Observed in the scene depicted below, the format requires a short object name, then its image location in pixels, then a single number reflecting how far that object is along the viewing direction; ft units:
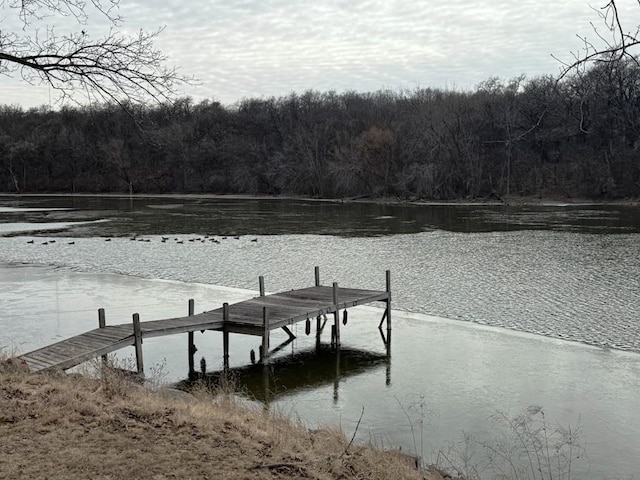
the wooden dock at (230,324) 37.99
